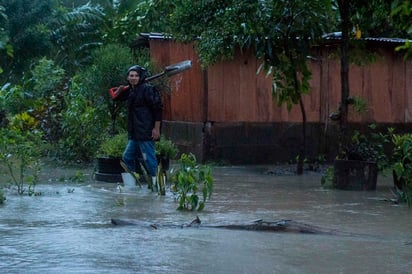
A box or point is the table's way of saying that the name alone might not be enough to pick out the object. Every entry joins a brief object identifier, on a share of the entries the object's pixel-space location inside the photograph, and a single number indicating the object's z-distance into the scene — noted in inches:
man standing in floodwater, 458.9
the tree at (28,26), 919.0
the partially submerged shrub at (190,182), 359.3
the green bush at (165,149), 508.7
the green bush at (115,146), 500.3
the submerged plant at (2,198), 382.5
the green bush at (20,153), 433.4
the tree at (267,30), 492.4
